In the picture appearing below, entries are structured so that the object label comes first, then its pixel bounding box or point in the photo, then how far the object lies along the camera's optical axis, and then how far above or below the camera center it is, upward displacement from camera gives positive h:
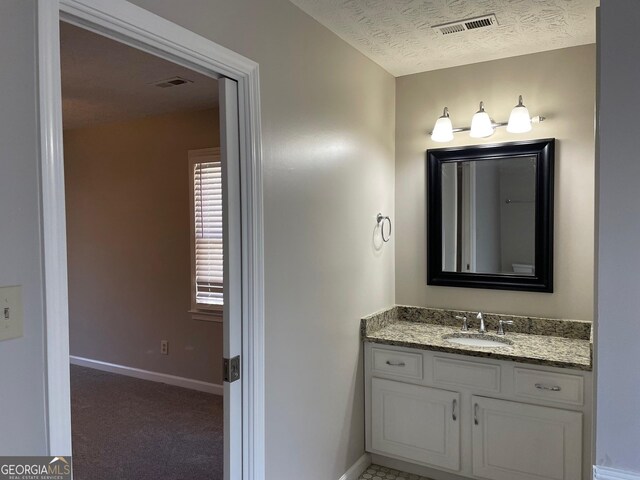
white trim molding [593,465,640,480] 1.36 -0.71
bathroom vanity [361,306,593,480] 2.39 -0.94
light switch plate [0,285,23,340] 1.12 -0.20
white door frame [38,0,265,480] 1.19 +0.15
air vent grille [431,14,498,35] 2.37 +1.03
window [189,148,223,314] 4.04 -0.02
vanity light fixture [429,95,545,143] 2.78 +0.62
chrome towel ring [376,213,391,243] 3.11 +0.03
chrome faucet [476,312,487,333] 2.96 -0.62
